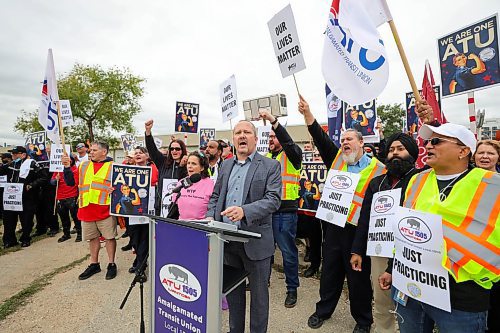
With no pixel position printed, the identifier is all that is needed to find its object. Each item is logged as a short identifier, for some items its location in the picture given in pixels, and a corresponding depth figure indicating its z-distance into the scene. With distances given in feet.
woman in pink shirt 12.09
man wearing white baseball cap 5.57
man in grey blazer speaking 8.92
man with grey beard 10.50
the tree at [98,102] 94.07
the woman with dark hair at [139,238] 16.06
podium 6.33
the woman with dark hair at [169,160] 14.82
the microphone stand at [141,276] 9.09
